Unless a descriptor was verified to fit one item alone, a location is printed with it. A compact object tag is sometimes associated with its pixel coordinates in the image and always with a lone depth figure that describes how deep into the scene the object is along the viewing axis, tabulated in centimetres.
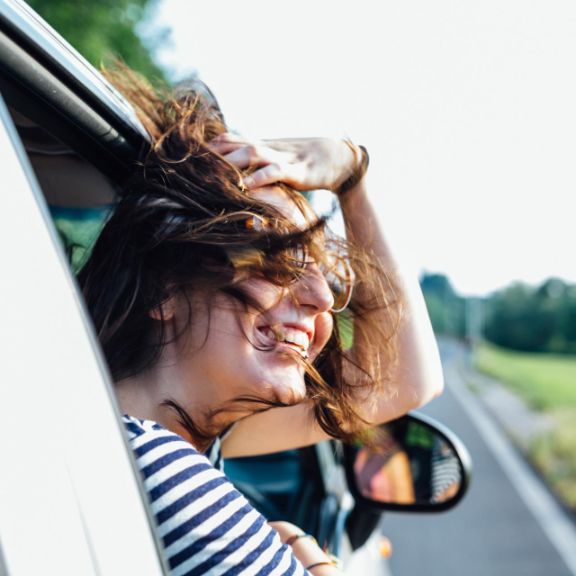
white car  78
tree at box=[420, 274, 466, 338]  6629
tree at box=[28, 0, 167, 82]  1095
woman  134
